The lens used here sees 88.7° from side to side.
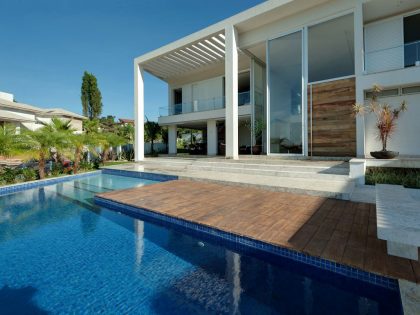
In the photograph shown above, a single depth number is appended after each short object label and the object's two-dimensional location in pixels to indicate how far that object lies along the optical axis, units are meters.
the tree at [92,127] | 16.30
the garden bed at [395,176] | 5.81
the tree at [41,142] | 8.79
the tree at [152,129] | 18.23
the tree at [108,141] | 13.76
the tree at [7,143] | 8.02
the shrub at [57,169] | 10.59
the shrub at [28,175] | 9.24
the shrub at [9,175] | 8.76
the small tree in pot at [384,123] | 6.65
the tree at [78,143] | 10.80
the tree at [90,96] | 35.19
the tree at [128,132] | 19.55
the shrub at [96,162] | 13.60
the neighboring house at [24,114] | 15.97
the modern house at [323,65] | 8.24
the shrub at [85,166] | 12.66
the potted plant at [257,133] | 12.39
